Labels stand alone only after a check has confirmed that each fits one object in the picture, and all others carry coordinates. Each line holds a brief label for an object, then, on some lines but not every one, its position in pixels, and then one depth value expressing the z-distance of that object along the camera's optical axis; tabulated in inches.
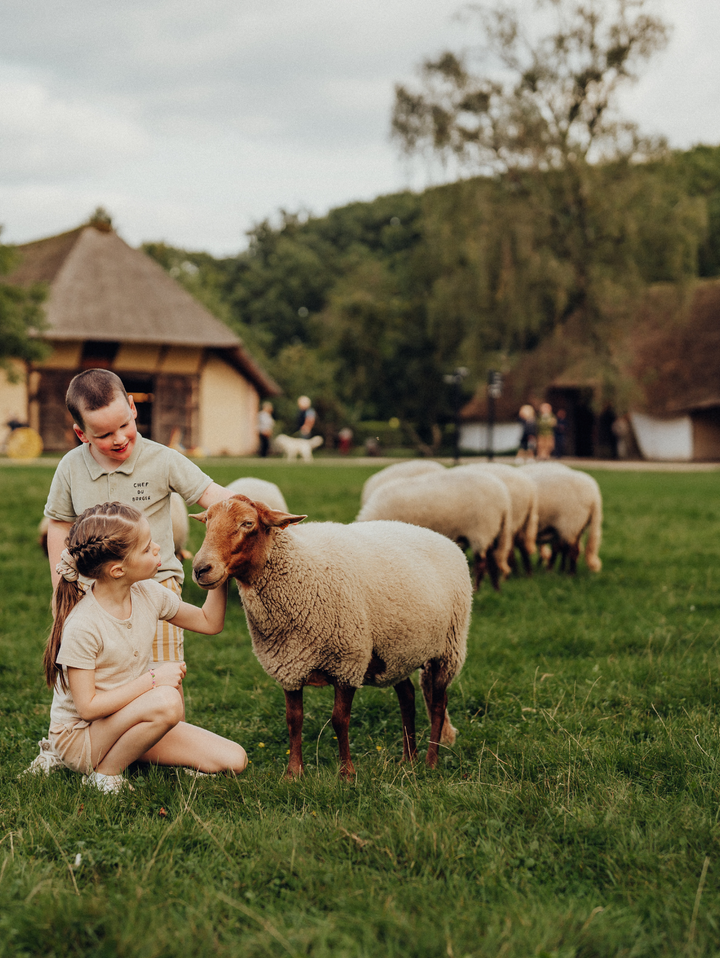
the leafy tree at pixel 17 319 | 813.9
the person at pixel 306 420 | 986.3
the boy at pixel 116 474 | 128.6
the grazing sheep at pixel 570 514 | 355.9
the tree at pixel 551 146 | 1112.8
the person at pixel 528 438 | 1080.2
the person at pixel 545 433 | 1012.5
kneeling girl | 122.3
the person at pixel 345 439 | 1567.4
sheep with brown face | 137.3
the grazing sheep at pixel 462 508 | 292.7
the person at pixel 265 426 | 1121.6
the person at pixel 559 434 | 1234.0
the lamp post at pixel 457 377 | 893.8
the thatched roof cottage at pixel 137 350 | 1108.5
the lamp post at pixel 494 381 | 884.6
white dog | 1120.2
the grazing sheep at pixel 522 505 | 342.6
